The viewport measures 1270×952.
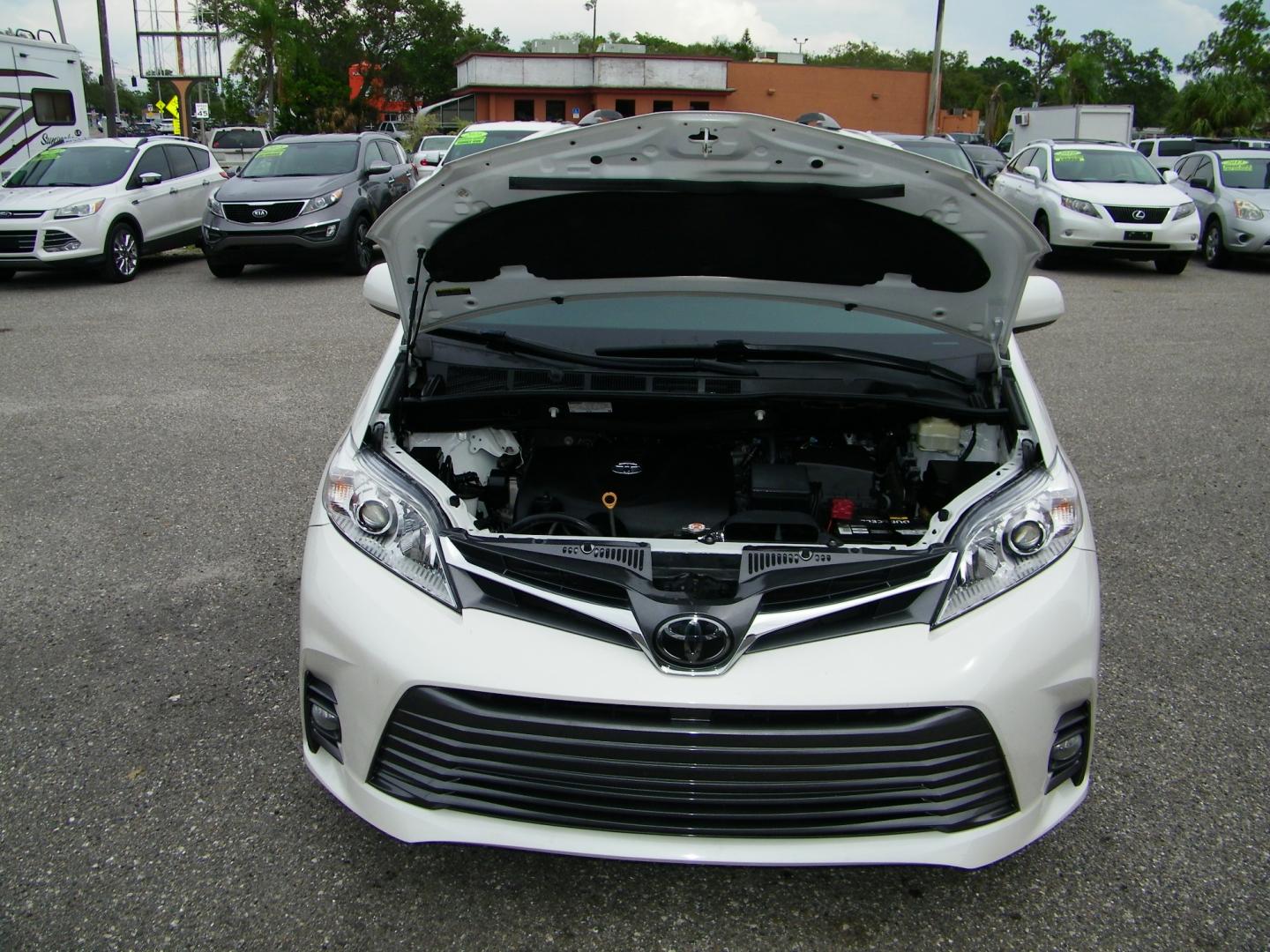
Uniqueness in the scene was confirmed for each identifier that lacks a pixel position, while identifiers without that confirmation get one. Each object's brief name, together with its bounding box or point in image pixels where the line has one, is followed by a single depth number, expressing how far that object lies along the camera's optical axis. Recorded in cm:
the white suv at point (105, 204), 1186
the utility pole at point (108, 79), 2142
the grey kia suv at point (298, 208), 1209
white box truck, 2538
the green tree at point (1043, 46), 8869
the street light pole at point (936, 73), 3247
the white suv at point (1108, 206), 1284
